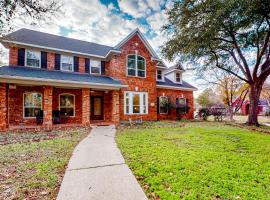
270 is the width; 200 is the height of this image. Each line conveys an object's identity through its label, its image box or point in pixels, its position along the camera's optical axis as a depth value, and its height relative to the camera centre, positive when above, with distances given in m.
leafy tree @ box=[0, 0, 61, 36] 6.10 +3.79
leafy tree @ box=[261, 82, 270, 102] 27.61 +2.56
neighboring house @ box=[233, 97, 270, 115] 37.62 -0.31
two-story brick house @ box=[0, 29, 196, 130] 11.61 +2.00
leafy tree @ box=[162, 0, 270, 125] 9.90 +5.22
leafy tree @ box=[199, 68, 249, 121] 21.17 +3.40
